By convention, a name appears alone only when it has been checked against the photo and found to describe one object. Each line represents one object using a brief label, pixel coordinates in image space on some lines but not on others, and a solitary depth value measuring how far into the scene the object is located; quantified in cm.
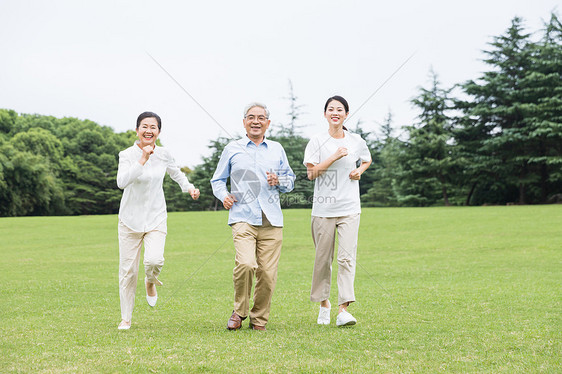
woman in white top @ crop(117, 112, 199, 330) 613
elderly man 595
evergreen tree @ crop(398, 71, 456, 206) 4534
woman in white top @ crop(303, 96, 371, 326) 625
